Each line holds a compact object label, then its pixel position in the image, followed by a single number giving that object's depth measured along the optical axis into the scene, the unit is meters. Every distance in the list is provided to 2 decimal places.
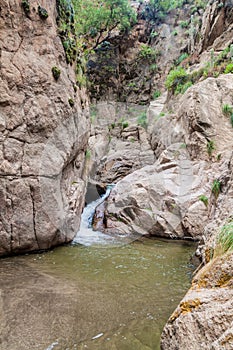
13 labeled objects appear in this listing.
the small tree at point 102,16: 19.58
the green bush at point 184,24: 22.53
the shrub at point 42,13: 6.53
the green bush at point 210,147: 10.27
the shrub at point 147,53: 24.16
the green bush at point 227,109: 10.77
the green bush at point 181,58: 19.90
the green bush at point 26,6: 6.20
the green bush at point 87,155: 9.42
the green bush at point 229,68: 12.49
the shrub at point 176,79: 15.56
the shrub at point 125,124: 20.77
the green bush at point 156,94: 22.86
